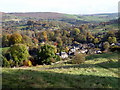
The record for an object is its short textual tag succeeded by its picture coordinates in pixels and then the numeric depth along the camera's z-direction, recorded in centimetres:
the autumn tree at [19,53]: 5356
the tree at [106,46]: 8712
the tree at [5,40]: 9775
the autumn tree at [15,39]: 9601
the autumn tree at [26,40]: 10035
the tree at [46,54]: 5072
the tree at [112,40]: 10056
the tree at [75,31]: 14377
